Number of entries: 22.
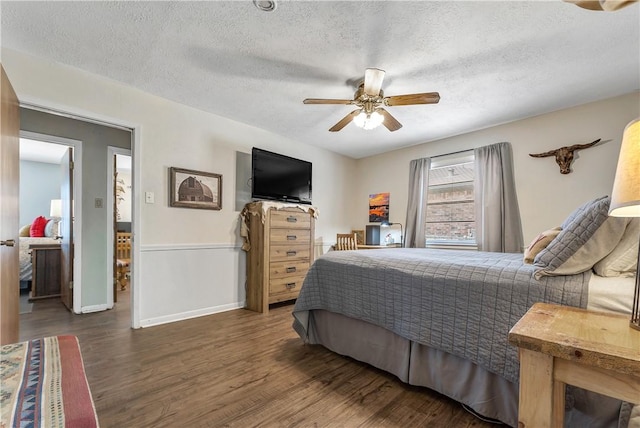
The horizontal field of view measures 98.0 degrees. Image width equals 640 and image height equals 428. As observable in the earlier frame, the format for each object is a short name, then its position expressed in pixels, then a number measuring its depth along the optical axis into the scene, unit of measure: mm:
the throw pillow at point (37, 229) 4688
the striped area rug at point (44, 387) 665
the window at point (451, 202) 3840
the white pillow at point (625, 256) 1208
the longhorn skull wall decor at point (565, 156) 2943
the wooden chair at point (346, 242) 4477
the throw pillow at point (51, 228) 4410
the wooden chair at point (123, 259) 4395
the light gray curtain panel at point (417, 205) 4074
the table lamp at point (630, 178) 812
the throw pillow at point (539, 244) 1637
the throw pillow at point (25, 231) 4809
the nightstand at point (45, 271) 3861
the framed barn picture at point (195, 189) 2939
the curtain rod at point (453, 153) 3778
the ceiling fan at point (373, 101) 2135
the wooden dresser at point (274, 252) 3275
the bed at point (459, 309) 1208
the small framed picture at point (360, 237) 4918
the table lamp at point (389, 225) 4363
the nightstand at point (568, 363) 699
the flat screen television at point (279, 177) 3434
